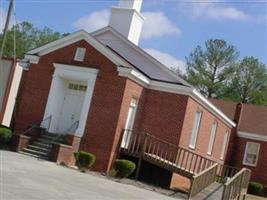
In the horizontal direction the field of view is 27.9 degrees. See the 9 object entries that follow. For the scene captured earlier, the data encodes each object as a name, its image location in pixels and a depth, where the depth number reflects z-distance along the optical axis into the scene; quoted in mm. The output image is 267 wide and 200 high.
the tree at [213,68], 67375
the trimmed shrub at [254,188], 37000
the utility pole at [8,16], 24984
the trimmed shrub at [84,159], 22781
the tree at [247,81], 66188
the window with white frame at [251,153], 40250
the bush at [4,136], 24781
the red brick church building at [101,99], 25016
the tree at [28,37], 75875
